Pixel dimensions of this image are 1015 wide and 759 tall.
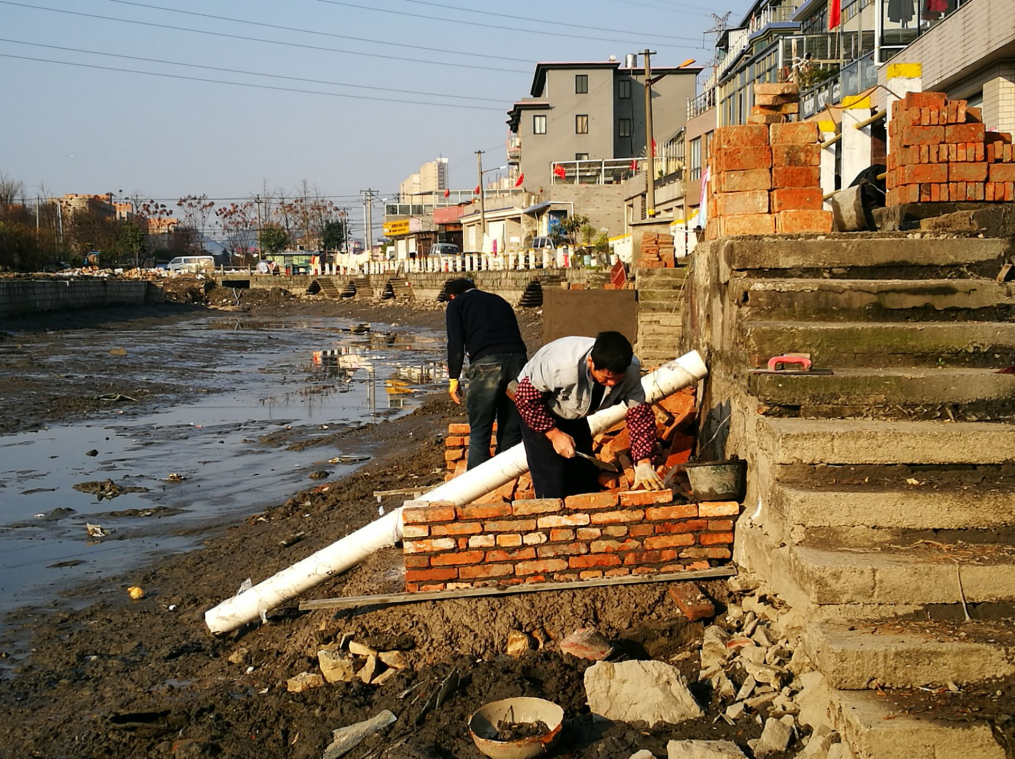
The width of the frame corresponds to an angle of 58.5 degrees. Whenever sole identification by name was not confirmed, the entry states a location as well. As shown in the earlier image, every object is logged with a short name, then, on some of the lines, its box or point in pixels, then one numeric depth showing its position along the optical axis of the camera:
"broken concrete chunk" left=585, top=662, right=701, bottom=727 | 3.50
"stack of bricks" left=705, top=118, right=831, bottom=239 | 5.91
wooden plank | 4.32
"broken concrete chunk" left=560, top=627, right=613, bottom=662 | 3.95
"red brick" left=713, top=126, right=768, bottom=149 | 5.88
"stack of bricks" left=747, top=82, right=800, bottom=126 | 6.62
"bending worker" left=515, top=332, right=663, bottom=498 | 4.46
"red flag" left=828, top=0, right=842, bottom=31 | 21.28
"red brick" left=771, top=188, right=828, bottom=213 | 5.93
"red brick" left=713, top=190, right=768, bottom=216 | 5.96
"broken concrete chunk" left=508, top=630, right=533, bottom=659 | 4.08
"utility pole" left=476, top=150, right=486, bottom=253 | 49.82
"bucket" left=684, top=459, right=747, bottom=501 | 4.51
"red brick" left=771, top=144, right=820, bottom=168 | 5.92
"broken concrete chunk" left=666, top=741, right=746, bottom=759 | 3.11
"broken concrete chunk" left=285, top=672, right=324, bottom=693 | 3.99
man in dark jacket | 5.76
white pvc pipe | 4.68
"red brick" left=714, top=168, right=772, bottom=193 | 5.93
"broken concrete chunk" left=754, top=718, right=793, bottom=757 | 3.21
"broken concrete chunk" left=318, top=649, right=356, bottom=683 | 4.02
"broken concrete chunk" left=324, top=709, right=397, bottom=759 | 3.46
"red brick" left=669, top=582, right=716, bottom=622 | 4.18
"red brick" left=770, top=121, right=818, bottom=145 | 5.89
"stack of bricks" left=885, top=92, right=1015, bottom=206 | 6.13
